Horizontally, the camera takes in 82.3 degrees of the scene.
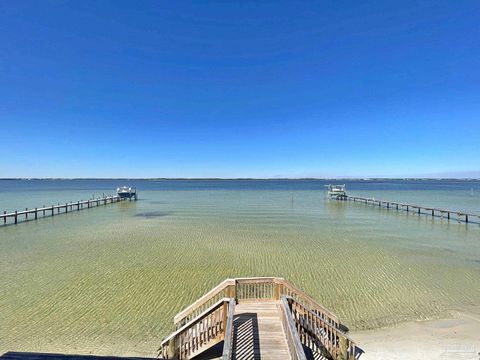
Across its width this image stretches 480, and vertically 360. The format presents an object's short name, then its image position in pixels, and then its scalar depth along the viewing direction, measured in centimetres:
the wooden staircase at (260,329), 591
